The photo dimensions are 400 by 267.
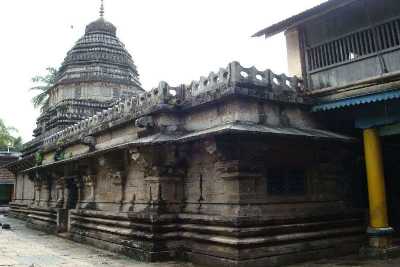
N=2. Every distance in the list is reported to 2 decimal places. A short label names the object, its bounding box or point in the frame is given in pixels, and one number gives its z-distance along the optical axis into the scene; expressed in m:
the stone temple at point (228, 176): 9.32
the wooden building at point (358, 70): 10.37
